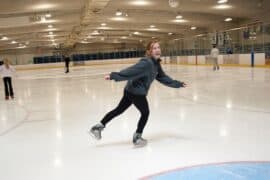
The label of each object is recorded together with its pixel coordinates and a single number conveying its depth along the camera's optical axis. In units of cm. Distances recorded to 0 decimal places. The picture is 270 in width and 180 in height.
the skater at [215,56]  1963
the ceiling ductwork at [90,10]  1745
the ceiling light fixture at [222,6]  2211
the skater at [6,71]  1024
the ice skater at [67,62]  2685
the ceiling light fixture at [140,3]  1993
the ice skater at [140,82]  365
